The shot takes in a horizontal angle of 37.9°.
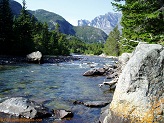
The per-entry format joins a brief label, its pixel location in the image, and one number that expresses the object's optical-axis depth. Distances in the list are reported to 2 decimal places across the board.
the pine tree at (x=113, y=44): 117.38
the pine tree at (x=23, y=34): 65.24
